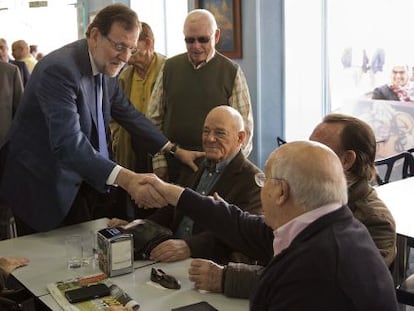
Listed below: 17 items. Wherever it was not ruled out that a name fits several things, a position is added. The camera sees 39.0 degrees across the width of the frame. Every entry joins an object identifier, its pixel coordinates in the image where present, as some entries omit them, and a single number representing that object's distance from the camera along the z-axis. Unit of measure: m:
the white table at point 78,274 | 1.89
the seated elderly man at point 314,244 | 1.35
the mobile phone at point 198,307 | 1.80
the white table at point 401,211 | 2.70
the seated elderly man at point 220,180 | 2.45
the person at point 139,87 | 3.83
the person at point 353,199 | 1.93
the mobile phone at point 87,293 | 1.87
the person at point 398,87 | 4.82
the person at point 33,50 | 9.31
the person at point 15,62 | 6.34
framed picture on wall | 5.35
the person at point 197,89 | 3.47
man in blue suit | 2.50
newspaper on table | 1.83
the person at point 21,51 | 6.88
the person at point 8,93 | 4.21
